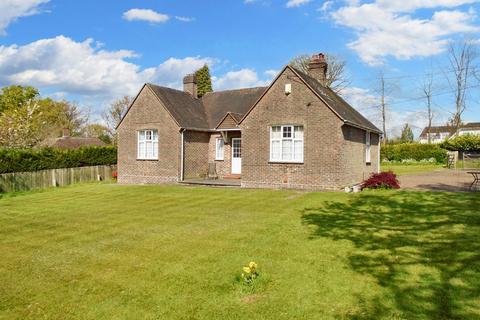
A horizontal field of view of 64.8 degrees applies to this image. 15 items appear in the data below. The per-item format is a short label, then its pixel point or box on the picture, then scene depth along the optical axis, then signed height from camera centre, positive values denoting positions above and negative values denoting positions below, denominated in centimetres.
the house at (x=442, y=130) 8106 +766
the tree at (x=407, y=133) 8995 +671
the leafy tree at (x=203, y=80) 3541 +761
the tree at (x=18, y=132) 3312 +253
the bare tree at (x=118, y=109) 6309 +855
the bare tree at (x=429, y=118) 6034 +693
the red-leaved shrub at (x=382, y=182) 1820 -103
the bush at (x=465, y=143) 4144 +205
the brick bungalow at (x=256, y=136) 1905 +143
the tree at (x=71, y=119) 6725 +746
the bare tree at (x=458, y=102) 5133 +816
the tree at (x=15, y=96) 6350 +1103
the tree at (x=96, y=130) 7088 +560
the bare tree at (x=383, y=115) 5778 +699
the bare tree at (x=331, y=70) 5144 +1249
